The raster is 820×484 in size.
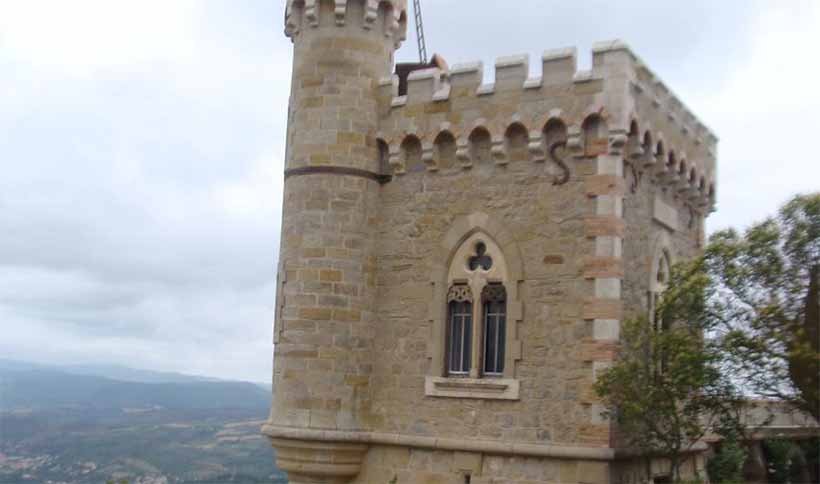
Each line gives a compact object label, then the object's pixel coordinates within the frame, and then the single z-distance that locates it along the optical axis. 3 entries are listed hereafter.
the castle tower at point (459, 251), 15.13
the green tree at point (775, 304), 13.78
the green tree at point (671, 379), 14.18
